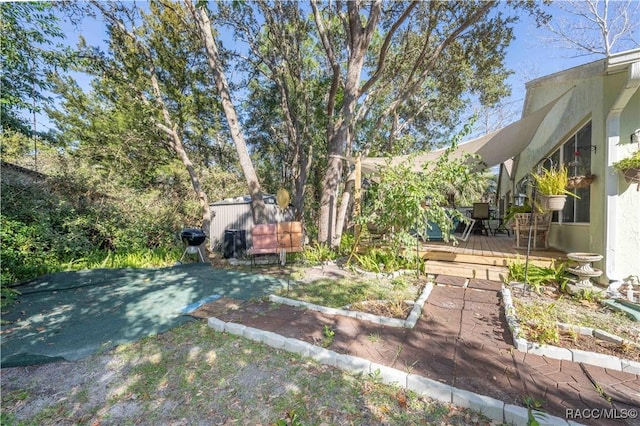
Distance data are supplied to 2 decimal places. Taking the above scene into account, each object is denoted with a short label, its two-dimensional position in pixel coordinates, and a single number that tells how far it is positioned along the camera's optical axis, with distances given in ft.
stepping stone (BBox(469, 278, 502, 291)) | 13.53
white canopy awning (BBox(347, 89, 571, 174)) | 17.57
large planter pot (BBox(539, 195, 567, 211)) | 13.16
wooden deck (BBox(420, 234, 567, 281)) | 14.66
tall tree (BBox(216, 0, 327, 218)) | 27.66
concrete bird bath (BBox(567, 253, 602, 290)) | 11.96
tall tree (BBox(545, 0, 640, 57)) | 41.34
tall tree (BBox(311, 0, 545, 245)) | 21.97
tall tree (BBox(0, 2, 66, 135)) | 14.57
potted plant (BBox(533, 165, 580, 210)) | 13.15
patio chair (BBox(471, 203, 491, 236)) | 26.00
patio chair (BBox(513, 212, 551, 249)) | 16.88
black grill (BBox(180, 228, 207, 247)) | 20.83
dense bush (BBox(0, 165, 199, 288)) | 16.11
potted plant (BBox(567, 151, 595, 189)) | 13.19
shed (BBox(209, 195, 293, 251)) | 28.63
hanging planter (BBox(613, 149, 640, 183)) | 11.15
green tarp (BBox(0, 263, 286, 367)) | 9.13
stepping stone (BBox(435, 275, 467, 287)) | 14.36
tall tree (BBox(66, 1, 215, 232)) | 24.81
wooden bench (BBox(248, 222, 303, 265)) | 20.54
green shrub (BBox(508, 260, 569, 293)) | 13.35
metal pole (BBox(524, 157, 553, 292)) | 12.58
